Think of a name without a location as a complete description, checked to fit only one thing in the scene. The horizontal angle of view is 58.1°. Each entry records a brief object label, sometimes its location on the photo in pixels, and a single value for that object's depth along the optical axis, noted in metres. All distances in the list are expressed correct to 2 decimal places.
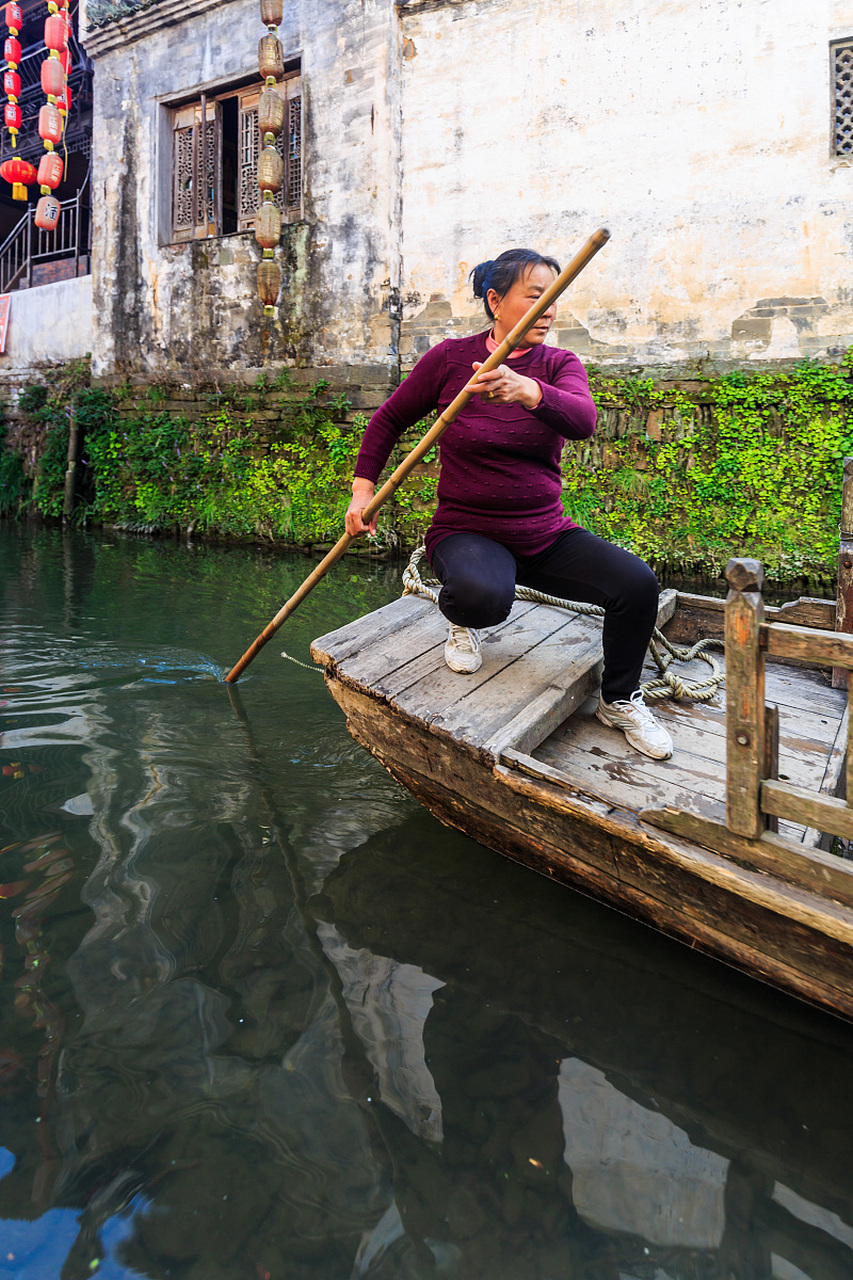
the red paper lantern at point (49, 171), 10.68
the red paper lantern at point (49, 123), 10.59
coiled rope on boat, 2.59
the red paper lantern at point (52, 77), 10.34
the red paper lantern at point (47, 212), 10.61
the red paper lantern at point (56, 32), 10.33
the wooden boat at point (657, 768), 1.59
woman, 2.32
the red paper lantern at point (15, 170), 11.47
